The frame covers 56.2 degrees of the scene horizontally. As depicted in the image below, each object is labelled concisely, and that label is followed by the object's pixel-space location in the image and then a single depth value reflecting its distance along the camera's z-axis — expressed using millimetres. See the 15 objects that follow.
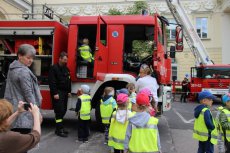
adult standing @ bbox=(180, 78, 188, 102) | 13074
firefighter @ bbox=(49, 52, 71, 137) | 5012
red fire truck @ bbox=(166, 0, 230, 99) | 12018
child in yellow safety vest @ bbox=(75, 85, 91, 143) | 4790
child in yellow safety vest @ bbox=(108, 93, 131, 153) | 3482
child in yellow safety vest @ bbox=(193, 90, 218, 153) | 3338
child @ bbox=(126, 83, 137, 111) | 4317
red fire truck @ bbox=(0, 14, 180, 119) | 5267
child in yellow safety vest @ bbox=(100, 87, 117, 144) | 4679
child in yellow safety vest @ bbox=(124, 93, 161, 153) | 2587
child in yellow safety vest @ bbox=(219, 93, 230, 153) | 3521
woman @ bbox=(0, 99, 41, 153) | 1665
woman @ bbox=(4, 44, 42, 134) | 2665
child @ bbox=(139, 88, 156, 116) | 2770
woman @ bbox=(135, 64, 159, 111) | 4399
